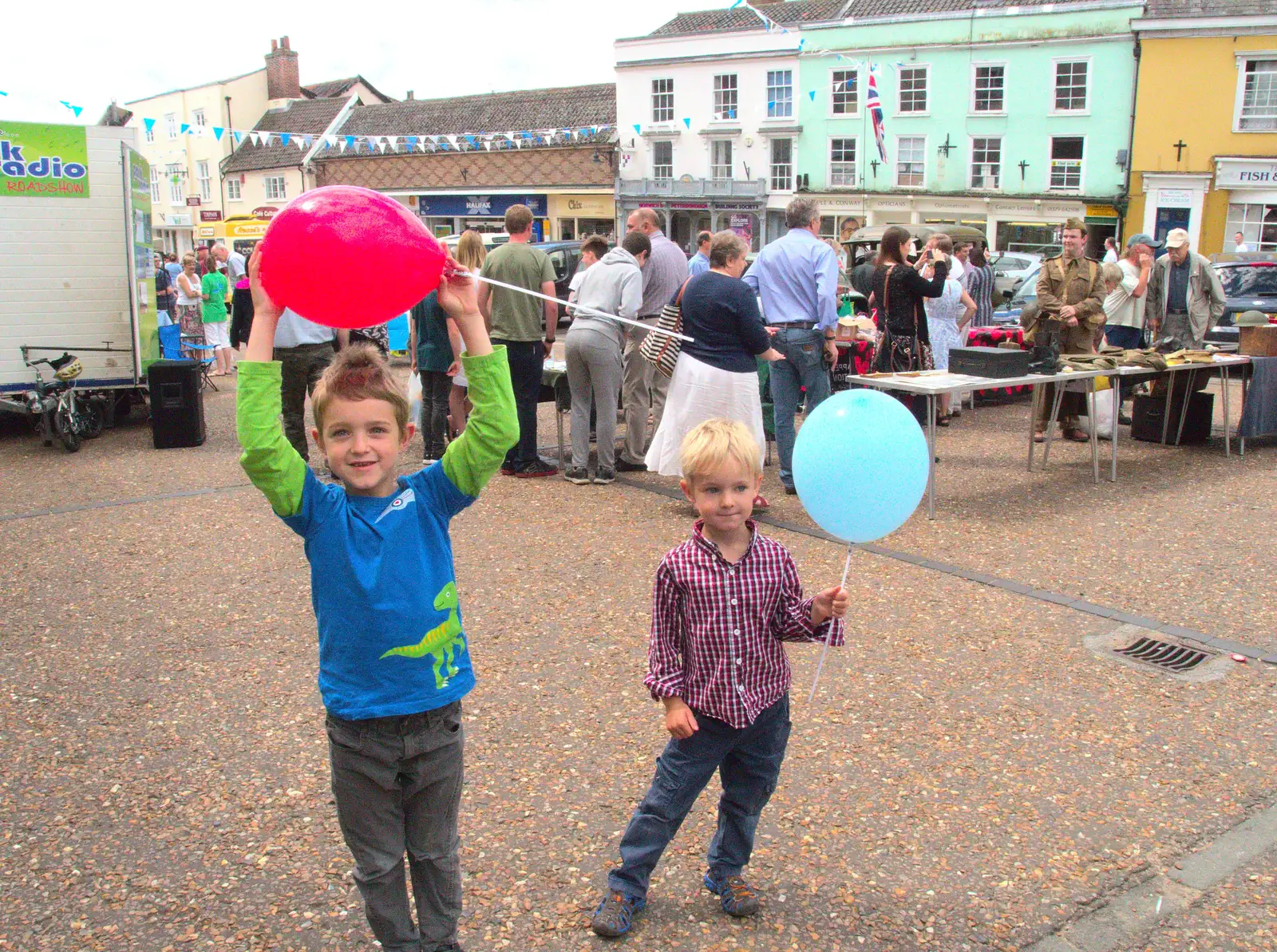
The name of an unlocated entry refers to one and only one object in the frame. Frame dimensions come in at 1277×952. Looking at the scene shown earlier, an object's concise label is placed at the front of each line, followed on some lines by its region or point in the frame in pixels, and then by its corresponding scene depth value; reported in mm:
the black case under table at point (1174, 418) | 9570
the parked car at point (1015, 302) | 15164
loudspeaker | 9758
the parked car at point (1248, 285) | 15688
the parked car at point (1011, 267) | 22016
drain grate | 4609
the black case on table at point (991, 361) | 7574
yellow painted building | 31266
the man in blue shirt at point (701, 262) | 9277
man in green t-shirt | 7758
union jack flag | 33956
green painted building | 33875
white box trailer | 10031
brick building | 42844
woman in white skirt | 6500
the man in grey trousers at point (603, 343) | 7715
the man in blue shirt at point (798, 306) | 7180
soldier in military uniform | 9188
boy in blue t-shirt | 2320
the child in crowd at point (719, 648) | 2592
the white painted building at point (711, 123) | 39812
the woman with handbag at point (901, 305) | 8422
